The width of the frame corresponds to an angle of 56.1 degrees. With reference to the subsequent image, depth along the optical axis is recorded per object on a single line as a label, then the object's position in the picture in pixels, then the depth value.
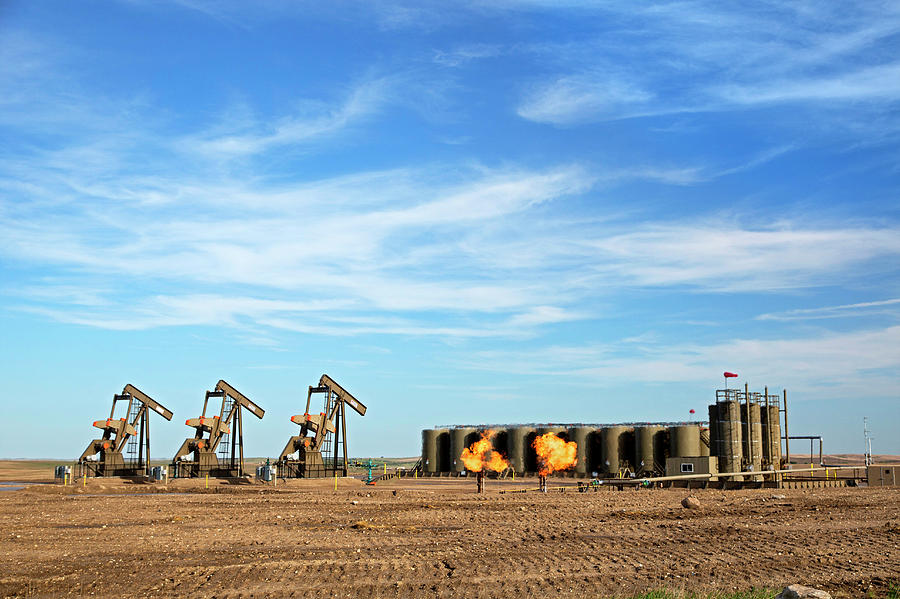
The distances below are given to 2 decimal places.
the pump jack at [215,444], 74.94
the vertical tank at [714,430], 62.69
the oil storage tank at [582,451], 84.75
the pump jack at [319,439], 71.88
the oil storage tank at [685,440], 78.31
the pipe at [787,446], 75.88
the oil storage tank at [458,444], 90.50
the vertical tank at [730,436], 61.78
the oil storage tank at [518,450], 88.25
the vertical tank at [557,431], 88.34
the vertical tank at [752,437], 62.75
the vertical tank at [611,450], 83.06
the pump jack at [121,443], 75.50
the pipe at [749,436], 62.72
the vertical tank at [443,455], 93.12
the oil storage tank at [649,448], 80.94
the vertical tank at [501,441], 90.25
